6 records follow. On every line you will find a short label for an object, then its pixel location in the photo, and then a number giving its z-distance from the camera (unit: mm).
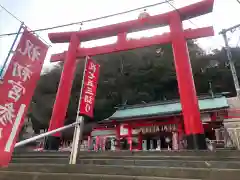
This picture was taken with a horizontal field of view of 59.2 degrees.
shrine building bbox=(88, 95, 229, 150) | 12867
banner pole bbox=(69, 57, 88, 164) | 4113
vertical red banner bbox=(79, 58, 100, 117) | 5504
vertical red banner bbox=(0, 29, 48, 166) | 3154
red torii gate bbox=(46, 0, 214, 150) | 6771
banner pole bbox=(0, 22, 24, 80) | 3510
